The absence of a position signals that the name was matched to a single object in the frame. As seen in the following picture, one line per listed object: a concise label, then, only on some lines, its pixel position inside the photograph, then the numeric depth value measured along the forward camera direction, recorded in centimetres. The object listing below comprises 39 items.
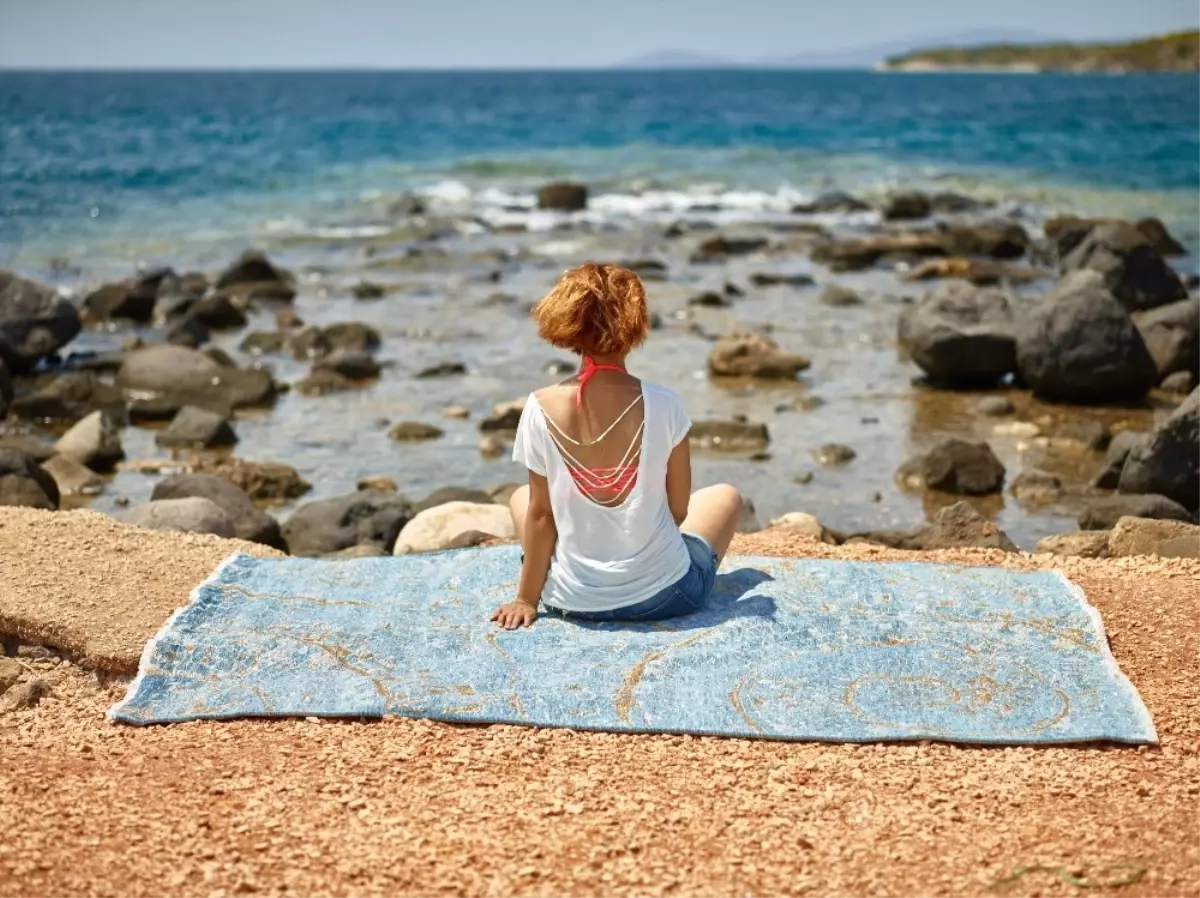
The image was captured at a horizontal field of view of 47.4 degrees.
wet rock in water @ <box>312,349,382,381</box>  1434
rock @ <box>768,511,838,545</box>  834
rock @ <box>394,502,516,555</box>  812
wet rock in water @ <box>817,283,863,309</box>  1822
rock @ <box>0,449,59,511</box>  922
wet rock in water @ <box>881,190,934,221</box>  2812
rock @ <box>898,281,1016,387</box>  1332
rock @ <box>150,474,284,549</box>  880
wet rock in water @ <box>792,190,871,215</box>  2997
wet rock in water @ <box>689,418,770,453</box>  1159
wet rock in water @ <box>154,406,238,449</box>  1197
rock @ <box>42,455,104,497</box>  1067
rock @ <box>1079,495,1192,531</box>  873
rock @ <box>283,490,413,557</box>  884
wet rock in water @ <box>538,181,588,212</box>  3058
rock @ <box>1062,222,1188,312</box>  1619
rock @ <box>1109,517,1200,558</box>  716
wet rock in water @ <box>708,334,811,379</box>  1413
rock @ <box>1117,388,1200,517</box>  914
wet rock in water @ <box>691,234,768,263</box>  2308
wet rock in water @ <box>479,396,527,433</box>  1215
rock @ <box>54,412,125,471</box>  1130
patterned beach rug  501
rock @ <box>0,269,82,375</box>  1470
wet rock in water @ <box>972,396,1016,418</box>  1253
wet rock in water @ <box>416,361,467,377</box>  1441
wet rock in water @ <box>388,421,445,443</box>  1208
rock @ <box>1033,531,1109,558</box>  756
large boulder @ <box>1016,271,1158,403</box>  1262
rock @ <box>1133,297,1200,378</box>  1348
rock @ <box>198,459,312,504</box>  1048
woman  547
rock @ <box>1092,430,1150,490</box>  1023
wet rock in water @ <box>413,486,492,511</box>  955
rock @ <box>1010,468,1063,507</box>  1008
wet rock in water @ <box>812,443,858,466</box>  1120
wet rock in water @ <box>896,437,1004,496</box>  1032
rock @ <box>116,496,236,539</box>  821
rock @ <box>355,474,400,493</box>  1062
